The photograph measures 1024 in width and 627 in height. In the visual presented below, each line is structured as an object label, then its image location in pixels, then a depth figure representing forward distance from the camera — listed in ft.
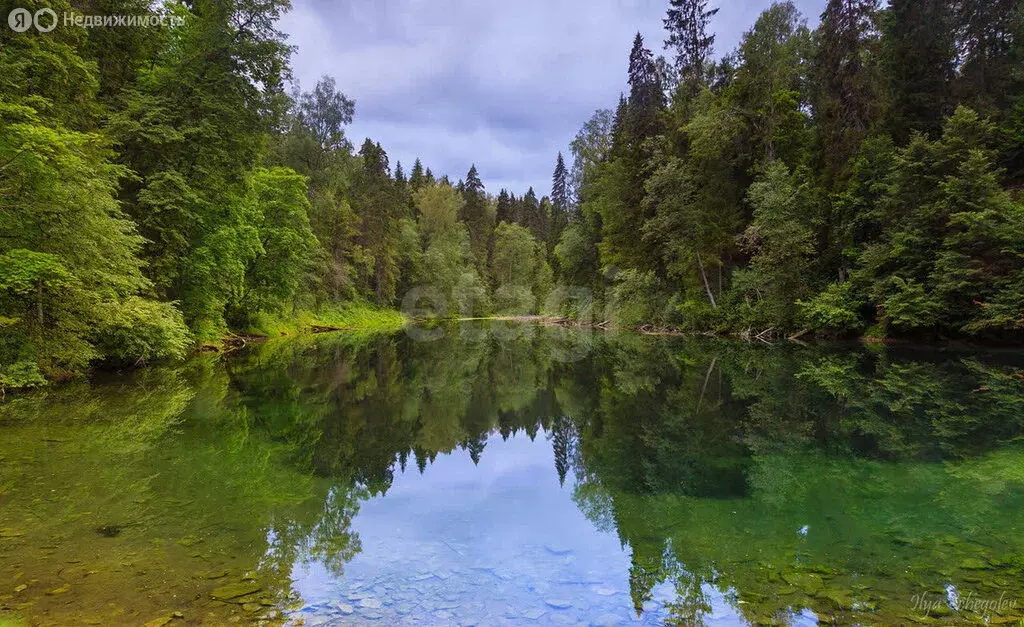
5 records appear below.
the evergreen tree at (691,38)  110.11
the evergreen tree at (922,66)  81.20
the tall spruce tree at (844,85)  85.05
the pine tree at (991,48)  78.79
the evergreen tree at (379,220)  154.61
